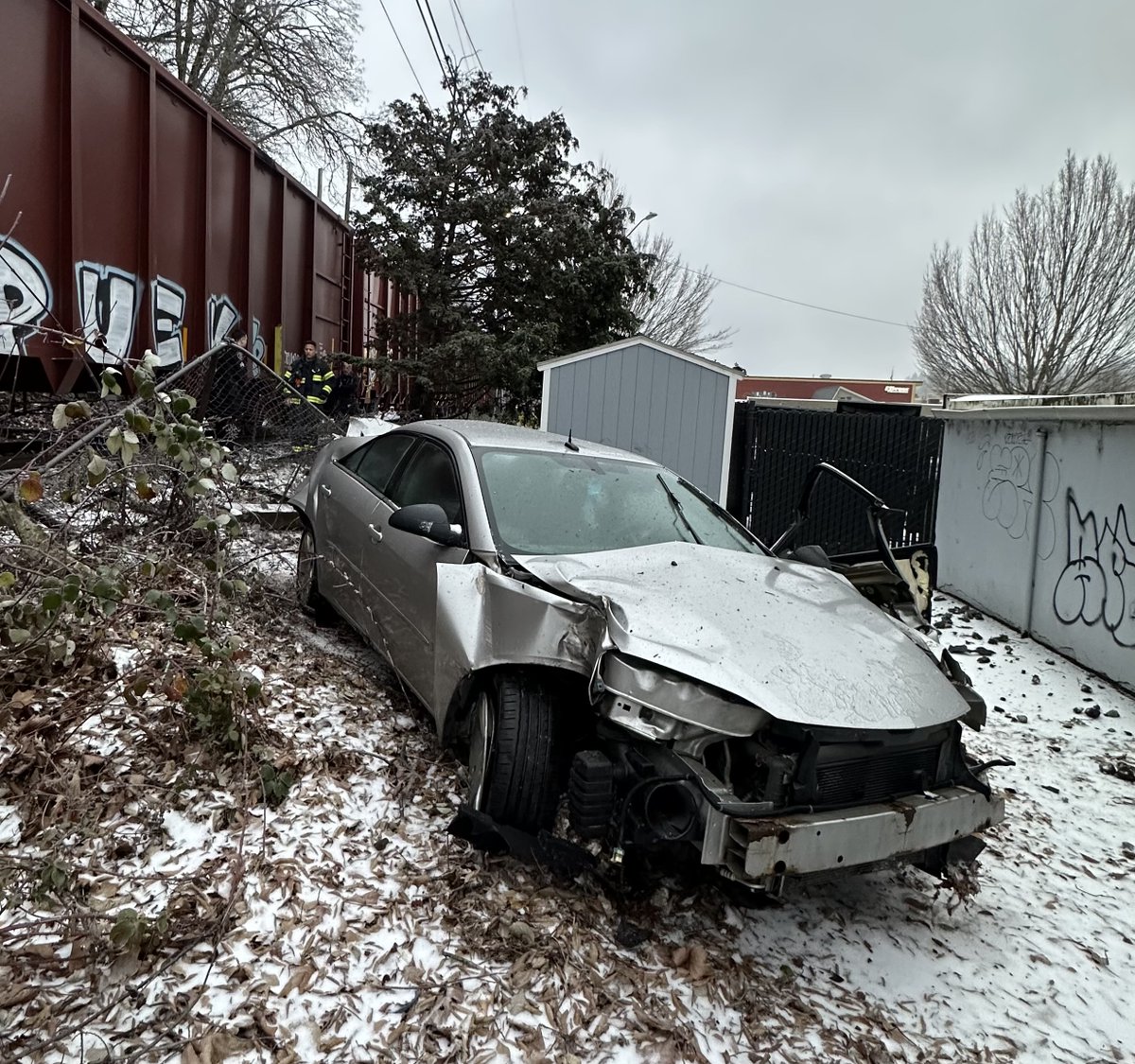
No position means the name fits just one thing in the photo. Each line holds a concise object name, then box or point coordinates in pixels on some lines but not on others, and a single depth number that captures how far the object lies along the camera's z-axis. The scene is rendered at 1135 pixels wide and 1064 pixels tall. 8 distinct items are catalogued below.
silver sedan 2.69
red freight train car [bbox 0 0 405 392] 5.62
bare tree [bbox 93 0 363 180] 18.97
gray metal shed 9.02
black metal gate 9.44
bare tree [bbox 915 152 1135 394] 18.78
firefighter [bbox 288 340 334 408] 10.19
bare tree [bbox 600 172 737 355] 29.14
